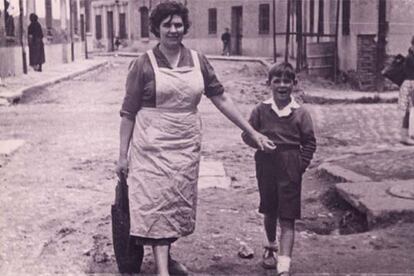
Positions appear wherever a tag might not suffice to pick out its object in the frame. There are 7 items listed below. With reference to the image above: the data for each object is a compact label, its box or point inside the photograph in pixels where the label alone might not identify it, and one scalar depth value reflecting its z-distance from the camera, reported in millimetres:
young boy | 4191
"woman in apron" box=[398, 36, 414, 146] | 10008
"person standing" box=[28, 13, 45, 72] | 23469
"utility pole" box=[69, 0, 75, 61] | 32062
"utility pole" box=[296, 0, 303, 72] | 18953
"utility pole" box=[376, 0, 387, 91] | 15309
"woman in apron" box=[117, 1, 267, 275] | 3912
